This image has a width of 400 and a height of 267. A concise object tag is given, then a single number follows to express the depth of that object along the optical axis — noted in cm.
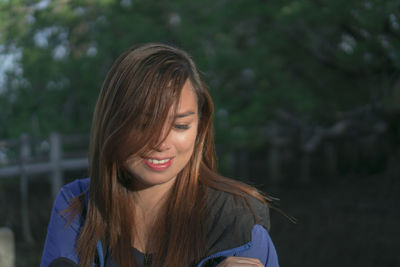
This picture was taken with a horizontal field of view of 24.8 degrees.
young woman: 140
